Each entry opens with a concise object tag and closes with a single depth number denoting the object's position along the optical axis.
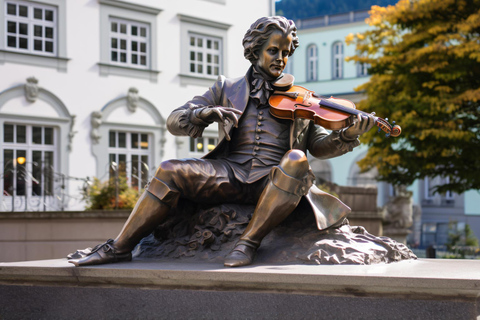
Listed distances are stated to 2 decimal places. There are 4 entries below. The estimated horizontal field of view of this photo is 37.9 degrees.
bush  11.62
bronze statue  4.06
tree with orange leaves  15.52
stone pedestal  3.31
